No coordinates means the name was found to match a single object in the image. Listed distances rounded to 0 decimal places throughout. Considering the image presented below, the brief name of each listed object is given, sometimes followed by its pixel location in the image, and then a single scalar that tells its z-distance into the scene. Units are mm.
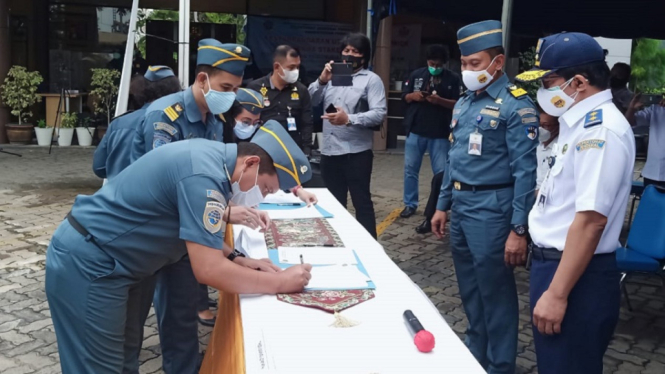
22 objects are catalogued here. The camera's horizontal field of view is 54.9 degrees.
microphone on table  1874
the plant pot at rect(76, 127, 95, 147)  11562
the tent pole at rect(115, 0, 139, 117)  5125
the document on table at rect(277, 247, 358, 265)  2662
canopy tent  7523
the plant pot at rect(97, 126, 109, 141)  12040
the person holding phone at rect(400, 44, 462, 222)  6734
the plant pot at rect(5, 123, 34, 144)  11312
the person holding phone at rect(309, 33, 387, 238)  5047
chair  4176
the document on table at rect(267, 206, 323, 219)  3494
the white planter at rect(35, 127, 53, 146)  11367
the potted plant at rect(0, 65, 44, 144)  10977
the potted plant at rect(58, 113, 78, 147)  11469
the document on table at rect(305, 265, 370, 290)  2383
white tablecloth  1791
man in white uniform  2168
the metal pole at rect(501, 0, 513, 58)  6109
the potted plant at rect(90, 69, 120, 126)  11438
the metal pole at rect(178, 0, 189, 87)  5602
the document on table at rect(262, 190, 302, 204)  3893
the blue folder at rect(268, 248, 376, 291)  2398
